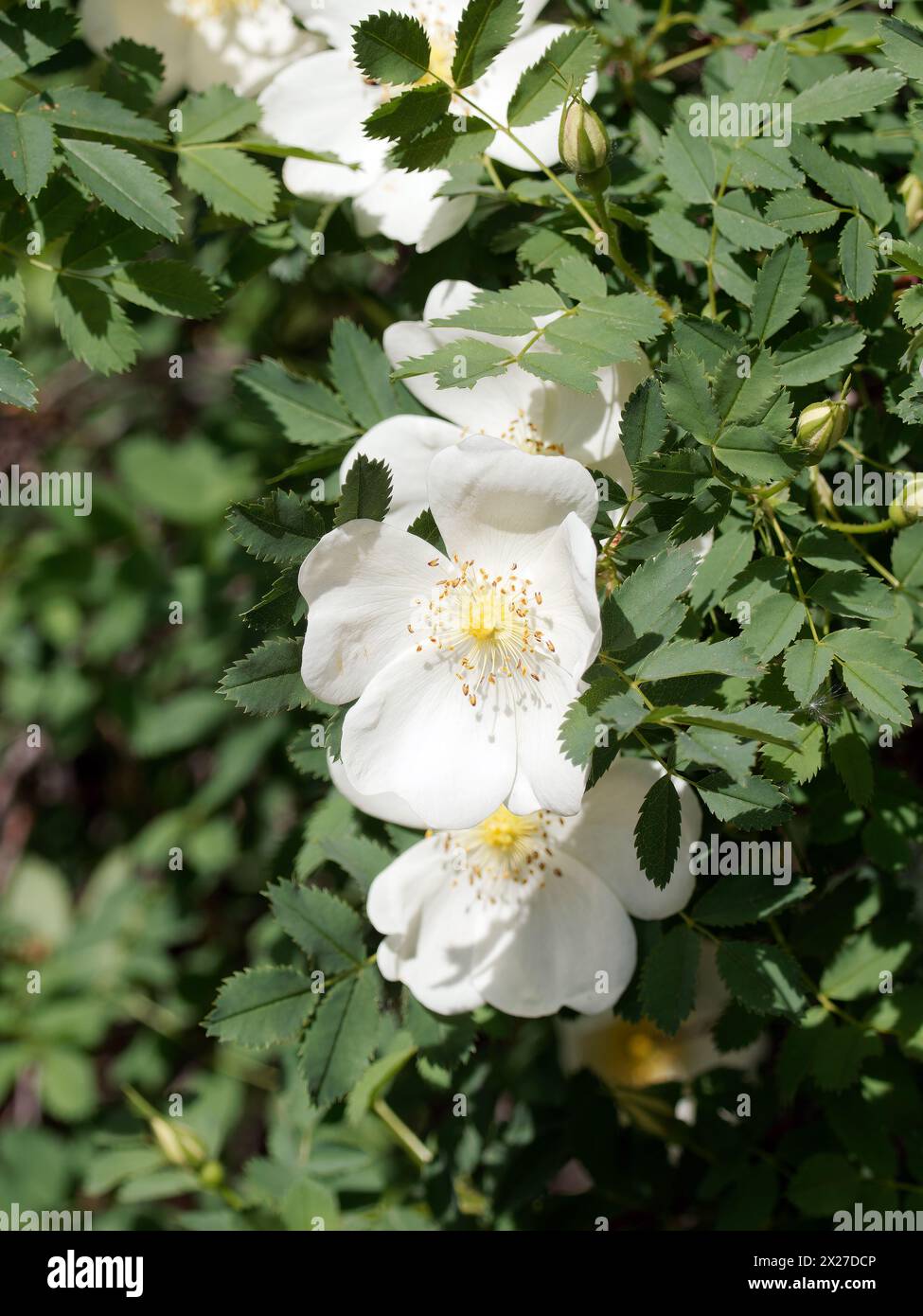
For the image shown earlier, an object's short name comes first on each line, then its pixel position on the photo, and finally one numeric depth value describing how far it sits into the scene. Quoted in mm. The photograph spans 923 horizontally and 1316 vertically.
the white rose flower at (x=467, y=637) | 709
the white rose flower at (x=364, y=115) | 769
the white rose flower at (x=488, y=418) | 742
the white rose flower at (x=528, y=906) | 747
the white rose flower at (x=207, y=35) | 800
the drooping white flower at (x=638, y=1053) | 864
